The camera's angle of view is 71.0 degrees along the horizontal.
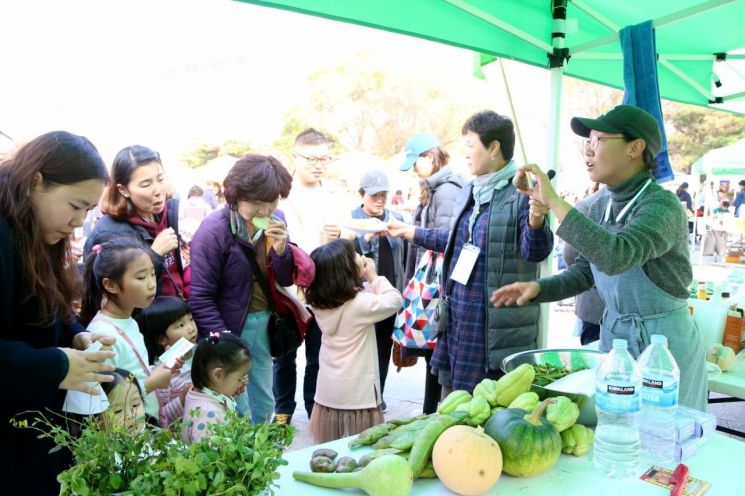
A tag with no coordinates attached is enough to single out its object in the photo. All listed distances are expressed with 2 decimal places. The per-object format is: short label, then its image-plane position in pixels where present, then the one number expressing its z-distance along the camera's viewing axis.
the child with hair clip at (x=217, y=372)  1.88
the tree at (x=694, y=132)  25.98
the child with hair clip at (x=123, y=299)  1.89
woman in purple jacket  2.45
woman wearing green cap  1.75
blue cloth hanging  2.64
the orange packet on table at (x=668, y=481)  1.32
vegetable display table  1.31
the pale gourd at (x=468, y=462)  1.23
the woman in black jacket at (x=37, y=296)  1.21
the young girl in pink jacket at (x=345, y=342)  2.71
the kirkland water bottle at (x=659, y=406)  1.47
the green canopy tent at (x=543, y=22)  2.58
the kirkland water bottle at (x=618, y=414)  1.38
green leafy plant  0.95
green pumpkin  1.31
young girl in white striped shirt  2.25
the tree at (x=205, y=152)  29.89
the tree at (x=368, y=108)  30.48
